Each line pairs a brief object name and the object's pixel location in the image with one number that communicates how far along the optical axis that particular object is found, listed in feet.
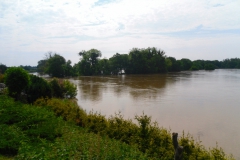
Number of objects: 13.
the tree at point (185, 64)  291.65
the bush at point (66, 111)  32.42
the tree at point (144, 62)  221.05
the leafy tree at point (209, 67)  314.35
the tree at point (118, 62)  218.38
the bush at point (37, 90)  46.09
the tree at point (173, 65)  255.74
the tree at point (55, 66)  183.83
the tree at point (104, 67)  220.02
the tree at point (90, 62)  211.82
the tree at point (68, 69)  194.12
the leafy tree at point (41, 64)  247.91
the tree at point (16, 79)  41.34
